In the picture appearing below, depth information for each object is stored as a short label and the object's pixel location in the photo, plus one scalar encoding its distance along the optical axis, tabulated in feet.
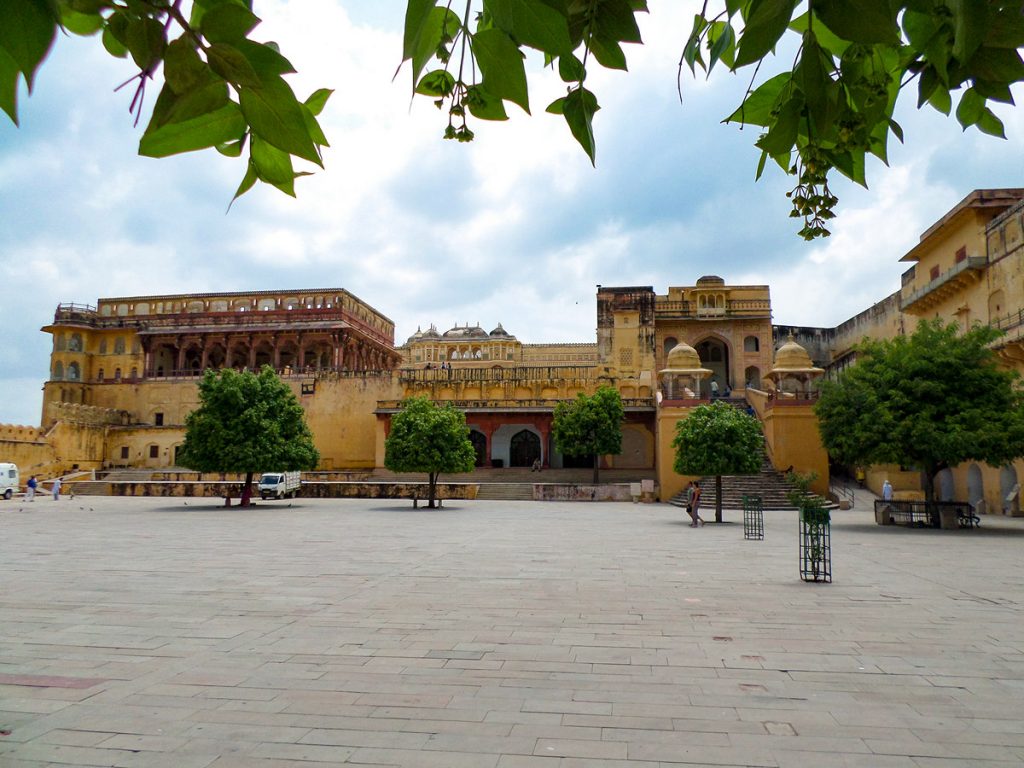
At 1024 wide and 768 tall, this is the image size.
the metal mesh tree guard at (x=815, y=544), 25.89
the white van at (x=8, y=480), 86.28
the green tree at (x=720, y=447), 54.34
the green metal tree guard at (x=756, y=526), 42.70
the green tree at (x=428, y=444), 71.00
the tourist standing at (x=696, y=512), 51.61
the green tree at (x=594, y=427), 90.94
